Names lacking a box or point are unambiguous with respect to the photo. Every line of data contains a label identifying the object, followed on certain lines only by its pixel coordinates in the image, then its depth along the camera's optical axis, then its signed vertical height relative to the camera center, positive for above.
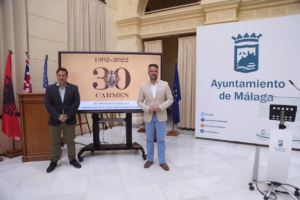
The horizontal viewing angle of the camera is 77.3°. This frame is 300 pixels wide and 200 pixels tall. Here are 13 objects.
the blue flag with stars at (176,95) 5.01 -0.28
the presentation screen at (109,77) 3.35 +0.13
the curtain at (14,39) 3.59 +0.87
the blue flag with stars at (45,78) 4.01 +0.12
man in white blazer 2.89 -0.32
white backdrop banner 3.76 +0.26
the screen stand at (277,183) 2.20 -1.18
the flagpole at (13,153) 3.50 -1.31
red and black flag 3.38 -0.45
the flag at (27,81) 3.68 +0.05
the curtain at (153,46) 6.07 +1.27
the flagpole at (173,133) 5.11 -1.33
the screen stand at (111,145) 3.51 -1.12
